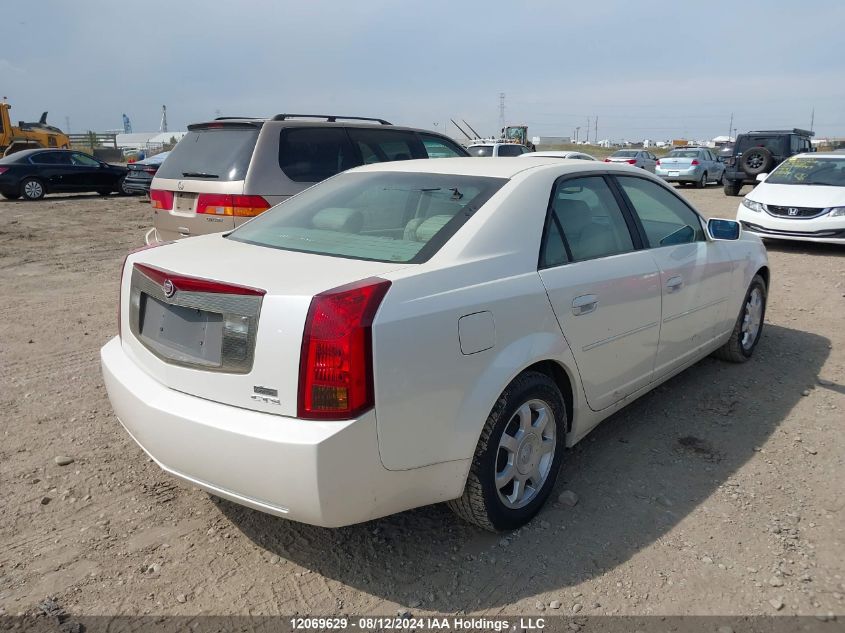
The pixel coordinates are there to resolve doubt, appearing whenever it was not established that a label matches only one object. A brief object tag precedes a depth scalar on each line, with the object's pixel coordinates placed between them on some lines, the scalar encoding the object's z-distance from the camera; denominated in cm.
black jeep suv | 1905
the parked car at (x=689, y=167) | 2488
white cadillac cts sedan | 235
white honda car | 1003
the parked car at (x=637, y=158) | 2645
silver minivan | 605
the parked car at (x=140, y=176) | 1791
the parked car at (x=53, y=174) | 1725
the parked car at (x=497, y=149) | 1878
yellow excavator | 2514
